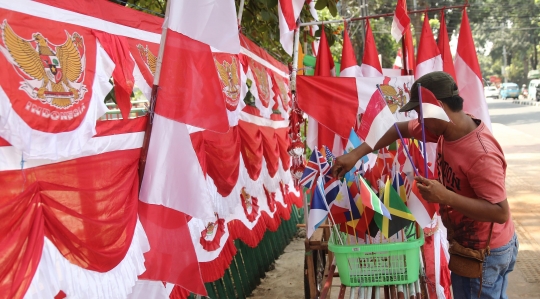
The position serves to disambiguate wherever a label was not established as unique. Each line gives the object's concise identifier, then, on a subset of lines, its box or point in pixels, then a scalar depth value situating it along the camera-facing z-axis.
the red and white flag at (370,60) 5.77
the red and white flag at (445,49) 5.65
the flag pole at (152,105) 2.51
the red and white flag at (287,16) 4.38
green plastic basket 2.97
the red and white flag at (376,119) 2.91
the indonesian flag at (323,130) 5.38
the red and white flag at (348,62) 5.74
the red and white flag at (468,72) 5.30
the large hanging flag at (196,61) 2.51
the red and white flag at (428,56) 5.64
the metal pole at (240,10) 4.26
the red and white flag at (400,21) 5.46
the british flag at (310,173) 3.46
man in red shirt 2.56
